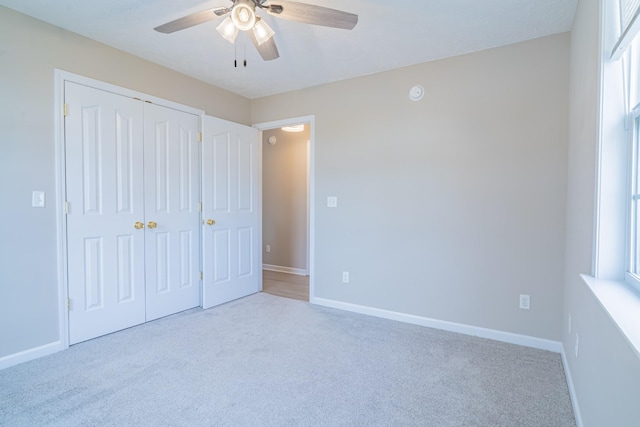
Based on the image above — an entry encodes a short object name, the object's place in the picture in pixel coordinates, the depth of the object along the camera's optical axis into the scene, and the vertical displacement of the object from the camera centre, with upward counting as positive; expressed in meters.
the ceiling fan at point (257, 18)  1.70 +1.06
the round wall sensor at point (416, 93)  2.99 +1.07
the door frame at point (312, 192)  3.63 +0.14
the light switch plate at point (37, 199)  2.30 +0.04
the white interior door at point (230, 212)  3.48 -0.09
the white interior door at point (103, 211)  2.52 -0.06
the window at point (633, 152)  1.27 +0.22
